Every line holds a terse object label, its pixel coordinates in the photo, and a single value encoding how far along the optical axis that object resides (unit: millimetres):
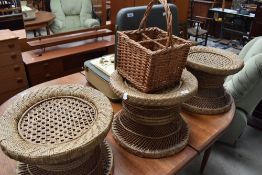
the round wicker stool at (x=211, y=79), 1051
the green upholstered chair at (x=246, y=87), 1462
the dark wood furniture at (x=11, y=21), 2551
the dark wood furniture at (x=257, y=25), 4031
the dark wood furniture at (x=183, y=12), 3621
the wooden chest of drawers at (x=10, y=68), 2176
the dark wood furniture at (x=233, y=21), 4496
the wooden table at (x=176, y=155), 830
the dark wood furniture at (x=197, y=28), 4241
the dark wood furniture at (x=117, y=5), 2870
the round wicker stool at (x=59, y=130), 585
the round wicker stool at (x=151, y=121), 817
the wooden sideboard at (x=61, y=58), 2346
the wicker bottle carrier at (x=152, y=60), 779
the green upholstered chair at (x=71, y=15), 2542
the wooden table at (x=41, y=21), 2357
